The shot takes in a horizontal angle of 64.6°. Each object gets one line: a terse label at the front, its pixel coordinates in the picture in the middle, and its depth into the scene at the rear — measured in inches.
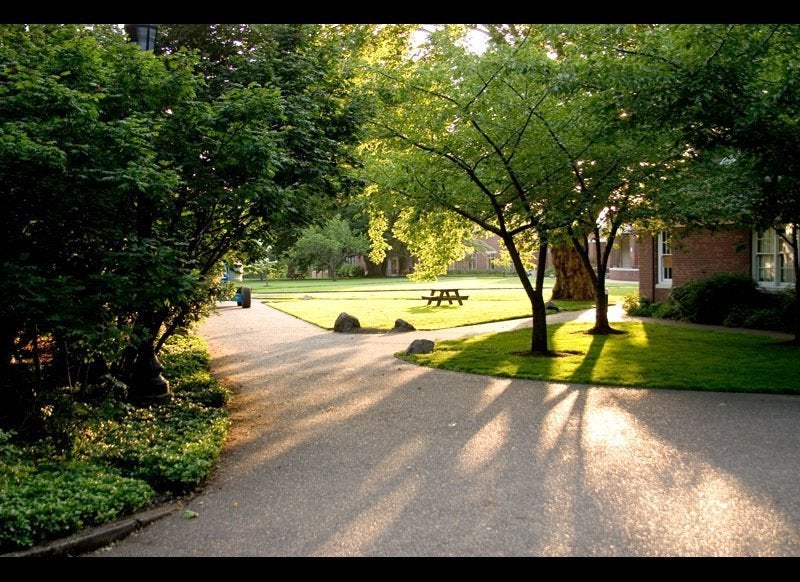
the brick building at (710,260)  694.5
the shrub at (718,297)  714.2
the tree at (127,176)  216.7
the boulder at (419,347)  533.0
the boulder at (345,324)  721.6
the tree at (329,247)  2059.3
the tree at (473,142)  426.3
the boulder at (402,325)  721.0
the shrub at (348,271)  2422.5
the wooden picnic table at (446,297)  1093.1
